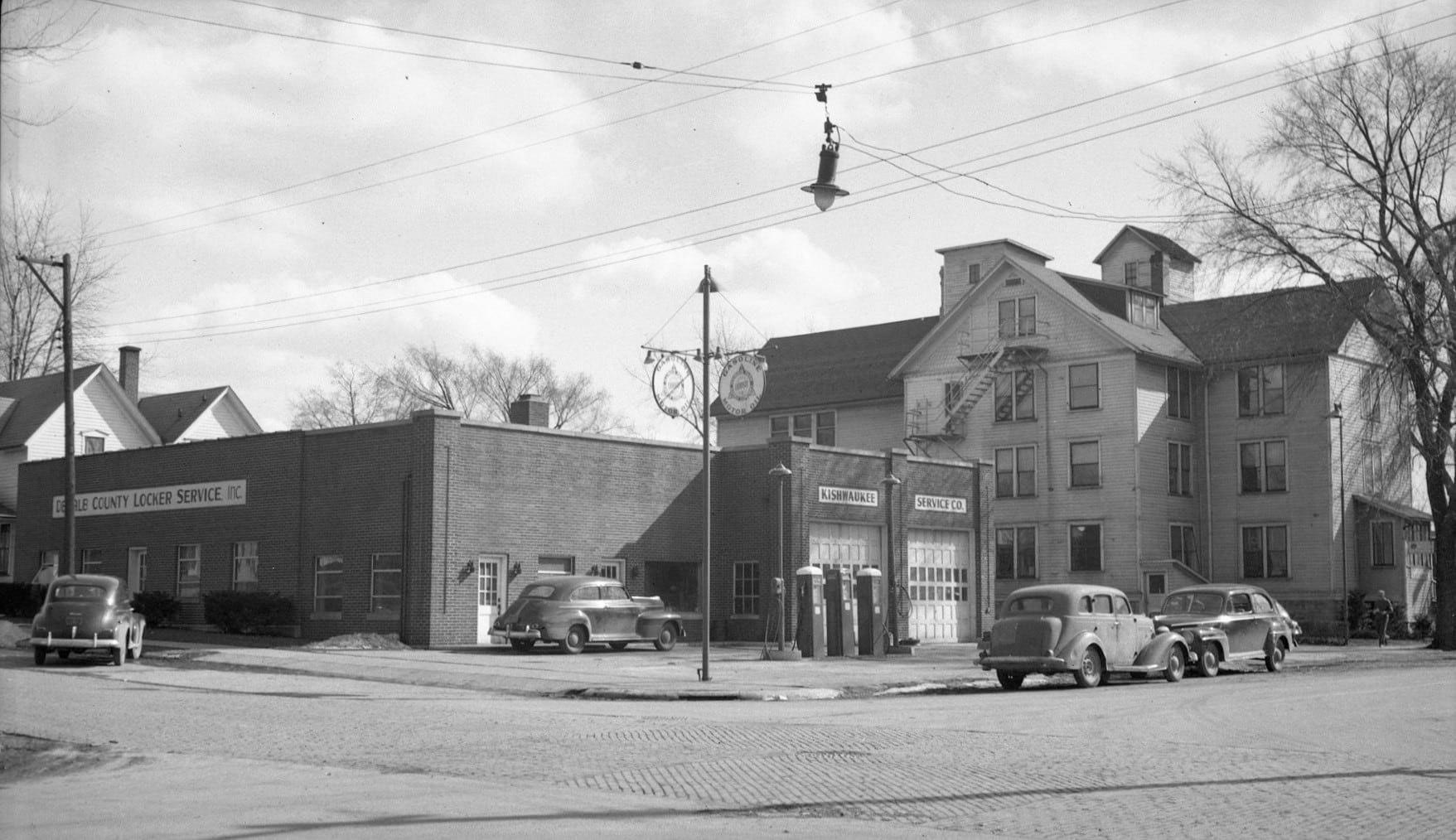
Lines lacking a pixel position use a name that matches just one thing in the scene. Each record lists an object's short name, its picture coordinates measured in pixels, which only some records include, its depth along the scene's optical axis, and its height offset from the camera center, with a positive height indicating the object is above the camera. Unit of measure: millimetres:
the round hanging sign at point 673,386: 30555 +3671
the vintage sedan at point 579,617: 31156 -1410
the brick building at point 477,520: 33469 +869
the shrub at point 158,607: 37219 -1393
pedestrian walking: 43222 -1783
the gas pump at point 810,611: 31172 -1233
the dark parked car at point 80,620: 25844 -1190
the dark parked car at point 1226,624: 26953 -1317
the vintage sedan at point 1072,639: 23547 -1413
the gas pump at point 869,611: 32969 -1296
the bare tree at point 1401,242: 37875 +8498
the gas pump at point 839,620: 32062 -1452
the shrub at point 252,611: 35094 -1405
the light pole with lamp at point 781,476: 30578 +1844
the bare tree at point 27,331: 47344 +8759
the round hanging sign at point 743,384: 32406 +3910
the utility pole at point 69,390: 33219 +3849
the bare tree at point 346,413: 77375 +7695
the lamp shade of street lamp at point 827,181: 20109 +5206
